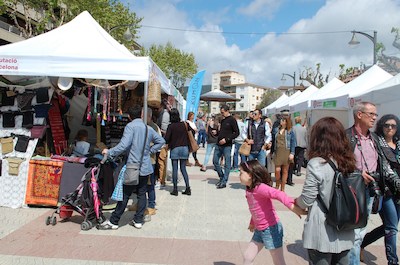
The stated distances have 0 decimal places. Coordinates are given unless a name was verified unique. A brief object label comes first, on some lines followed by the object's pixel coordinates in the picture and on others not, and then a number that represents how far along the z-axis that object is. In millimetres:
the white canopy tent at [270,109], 22734
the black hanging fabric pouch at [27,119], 5935
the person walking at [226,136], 7824
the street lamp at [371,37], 14589
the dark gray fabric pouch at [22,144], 5820
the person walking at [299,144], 9727
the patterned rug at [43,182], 5715
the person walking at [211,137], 10274
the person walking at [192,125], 9171
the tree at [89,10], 18266
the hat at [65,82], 5906
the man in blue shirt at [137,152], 4691
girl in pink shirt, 2943
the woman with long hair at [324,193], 2312
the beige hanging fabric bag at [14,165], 5777
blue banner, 12109
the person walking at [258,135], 7863
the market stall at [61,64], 5391
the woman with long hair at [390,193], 3418
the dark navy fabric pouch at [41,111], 5984
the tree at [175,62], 44312
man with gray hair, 3148
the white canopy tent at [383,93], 7551
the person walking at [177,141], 6906
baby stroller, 4859
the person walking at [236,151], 10234
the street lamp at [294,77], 30039
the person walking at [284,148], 7336
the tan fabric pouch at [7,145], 5809
